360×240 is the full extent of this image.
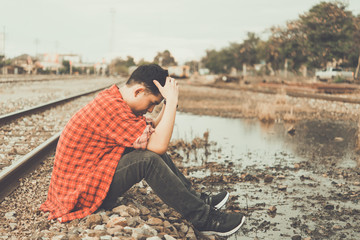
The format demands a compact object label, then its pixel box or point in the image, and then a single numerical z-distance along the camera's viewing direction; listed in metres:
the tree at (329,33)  33.11
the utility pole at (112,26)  59.65
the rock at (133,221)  2.81
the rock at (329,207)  3.85
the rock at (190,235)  2.94
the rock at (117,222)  2.76
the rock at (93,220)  2.78
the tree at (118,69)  75.07
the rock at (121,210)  2.97
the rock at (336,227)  3.36
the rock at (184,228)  3.00
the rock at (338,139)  7.96
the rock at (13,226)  2.89
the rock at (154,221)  2.93
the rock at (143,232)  2.61
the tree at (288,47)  37.97
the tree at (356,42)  28.79
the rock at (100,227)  2.72
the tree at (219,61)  74.94
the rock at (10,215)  3.06
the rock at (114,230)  2.64
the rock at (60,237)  2.55
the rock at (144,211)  3.15
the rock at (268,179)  4.85
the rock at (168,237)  2.68
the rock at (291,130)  8.84
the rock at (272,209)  3.76
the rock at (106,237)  2.56
